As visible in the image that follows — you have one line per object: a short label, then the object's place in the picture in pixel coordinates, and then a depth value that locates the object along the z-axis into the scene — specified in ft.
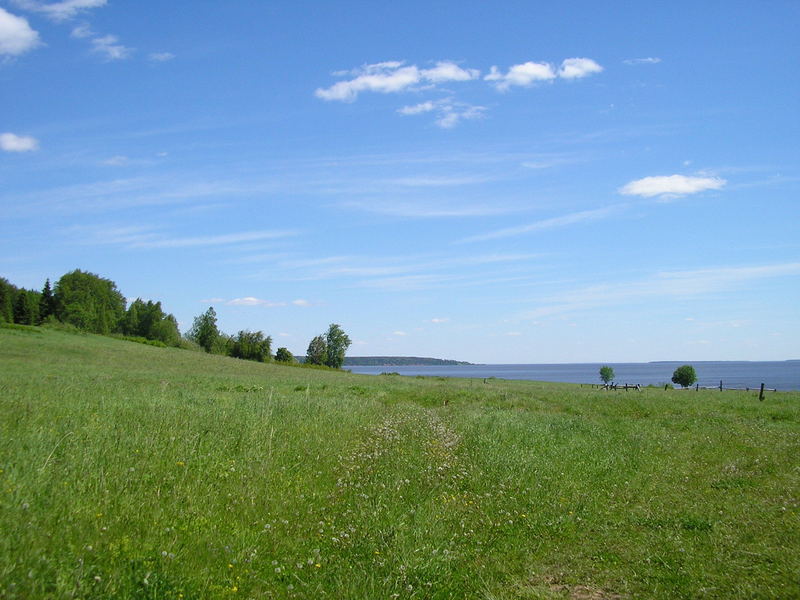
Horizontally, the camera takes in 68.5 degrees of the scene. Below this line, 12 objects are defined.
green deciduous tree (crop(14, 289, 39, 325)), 370.73
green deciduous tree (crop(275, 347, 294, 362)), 442.50
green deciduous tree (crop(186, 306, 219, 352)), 477.36
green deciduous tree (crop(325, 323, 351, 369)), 540.11
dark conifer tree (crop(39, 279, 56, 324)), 402.72
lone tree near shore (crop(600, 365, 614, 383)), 425.69
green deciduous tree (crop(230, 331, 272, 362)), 429.38
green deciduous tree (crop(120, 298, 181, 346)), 436.76
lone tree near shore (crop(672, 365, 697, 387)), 331.57
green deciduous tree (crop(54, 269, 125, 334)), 390.83
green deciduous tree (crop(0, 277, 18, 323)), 339.57
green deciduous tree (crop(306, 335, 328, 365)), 538.47
